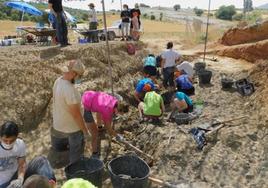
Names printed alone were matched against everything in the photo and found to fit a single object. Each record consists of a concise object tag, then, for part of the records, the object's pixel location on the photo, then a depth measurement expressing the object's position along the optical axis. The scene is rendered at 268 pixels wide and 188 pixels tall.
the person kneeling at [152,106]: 4.18
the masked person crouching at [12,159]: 2.31
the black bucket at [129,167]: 3.13
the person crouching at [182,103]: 4.59
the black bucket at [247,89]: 5.38
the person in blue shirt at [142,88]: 4.76
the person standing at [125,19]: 7.66
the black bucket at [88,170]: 2.87
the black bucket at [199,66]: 6.67
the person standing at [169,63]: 5.56
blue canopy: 10.35
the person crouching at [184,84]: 5.30
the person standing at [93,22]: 7.52
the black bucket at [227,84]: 5.80
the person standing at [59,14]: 5.45
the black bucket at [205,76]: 6.14
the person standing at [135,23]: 7.63
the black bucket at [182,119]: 4.23
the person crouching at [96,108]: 3.35
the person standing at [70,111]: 2.82
